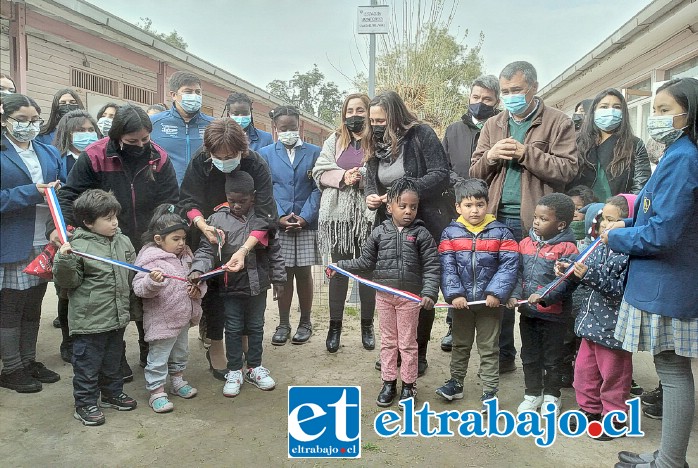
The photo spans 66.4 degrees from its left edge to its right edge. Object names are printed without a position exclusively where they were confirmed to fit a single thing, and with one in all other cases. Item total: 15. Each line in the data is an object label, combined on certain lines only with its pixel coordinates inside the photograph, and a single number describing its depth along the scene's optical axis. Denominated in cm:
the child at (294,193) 434
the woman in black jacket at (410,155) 354
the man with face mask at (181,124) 427
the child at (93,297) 298
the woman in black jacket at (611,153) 352
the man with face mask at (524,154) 324
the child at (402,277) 322
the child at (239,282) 340
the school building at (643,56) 627
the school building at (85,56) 645
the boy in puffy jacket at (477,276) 310
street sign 399
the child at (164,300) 321
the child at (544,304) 306
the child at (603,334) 277
